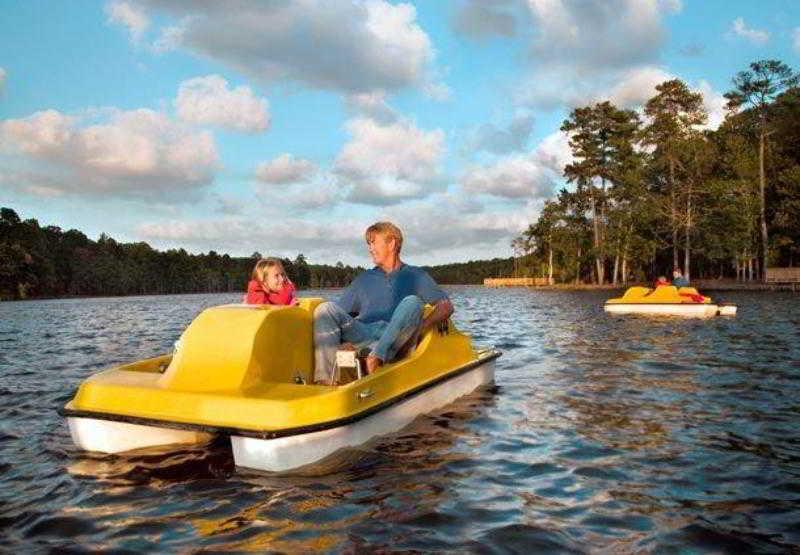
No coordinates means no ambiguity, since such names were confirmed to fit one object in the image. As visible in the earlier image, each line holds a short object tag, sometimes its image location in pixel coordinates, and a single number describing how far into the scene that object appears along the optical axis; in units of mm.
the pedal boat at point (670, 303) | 25469
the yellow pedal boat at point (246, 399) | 5387
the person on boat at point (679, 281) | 27911
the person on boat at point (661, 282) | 27380
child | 7891
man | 7285
